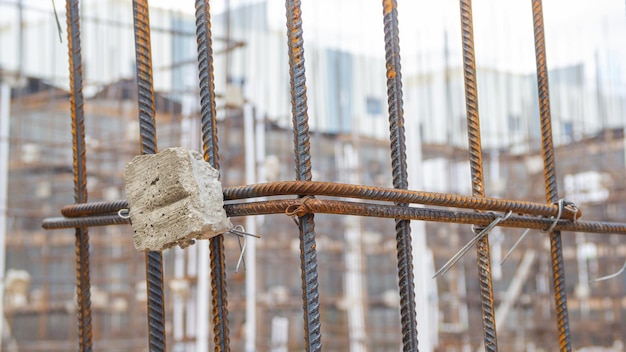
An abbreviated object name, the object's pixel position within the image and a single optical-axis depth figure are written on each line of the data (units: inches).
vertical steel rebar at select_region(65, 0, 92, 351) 43.5
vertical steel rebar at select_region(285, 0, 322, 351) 37.0
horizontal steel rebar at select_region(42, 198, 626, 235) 36.7
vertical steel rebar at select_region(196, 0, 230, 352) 38.9
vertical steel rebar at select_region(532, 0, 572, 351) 44.4
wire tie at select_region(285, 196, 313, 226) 36.6
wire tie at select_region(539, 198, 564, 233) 43.4
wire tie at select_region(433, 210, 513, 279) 40.1
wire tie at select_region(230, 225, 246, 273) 36.9
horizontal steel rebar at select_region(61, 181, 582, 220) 36.7
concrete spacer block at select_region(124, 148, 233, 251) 37.1
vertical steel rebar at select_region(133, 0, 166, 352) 39.9
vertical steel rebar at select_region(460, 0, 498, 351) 41.9
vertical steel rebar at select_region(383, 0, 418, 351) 39.7
